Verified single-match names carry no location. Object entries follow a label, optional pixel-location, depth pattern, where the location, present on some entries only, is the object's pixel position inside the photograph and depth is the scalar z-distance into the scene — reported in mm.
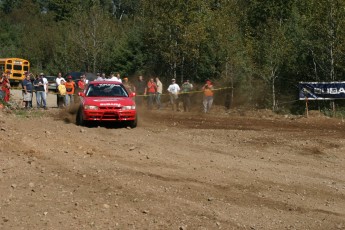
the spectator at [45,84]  26902
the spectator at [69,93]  26156
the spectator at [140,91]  28938
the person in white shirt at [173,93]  29734
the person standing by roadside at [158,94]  29141
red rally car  18344
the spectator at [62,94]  26964
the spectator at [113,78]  26473
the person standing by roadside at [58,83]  27494
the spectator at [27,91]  25922
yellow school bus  57938
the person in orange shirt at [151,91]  28875
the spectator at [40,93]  26516
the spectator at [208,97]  27719
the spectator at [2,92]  24450
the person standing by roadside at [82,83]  27859
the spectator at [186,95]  29669
